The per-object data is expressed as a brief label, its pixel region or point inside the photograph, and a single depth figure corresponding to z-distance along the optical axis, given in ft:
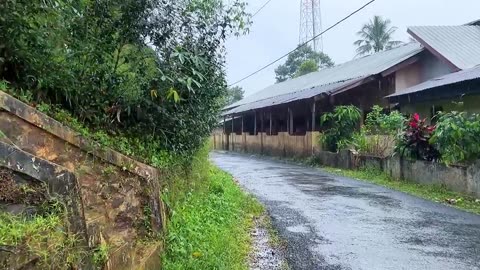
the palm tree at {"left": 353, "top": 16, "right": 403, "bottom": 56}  140.56
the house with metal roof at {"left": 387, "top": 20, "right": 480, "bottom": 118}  41.84
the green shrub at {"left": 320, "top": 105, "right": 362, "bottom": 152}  56.85
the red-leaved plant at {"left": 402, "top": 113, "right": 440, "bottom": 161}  36.70
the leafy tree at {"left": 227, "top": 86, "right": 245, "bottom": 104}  213.77
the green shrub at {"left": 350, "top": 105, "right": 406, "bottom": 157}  44.42
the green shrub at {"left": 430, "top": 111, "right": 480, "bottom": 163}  31.14
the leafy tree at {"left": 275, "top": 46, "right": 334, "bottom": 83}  179.83
